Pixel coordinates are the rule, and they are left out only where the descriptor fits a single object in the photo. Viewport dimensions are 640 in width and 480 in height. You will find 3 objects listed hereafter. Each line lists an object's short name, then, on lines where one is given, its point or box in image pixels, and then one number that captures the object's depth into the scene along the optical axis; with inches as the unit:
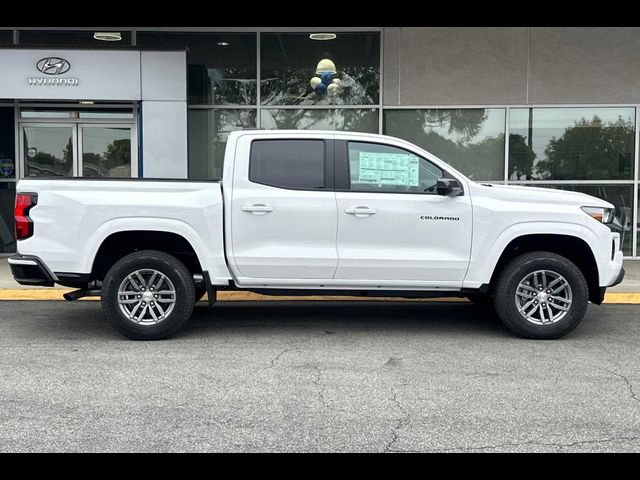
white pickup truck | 244.7
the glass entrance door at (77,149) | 488.1
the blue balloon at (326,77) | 486.9
